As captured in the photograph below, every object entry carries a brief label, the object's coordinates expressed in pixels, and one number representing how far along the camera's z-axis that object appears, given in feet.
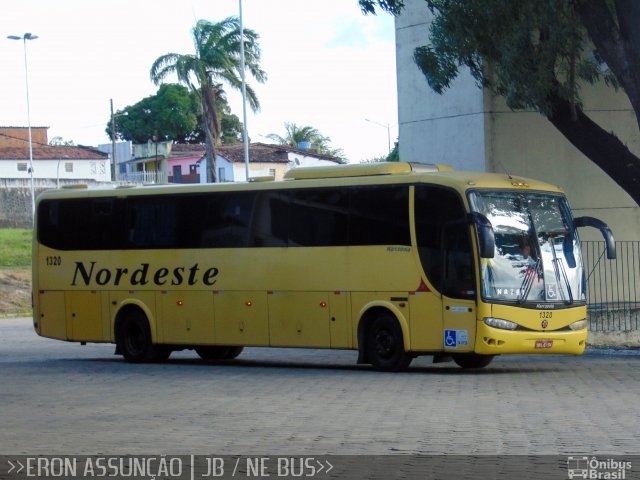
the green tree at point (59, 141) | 456.86
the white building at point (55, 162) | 336.08
